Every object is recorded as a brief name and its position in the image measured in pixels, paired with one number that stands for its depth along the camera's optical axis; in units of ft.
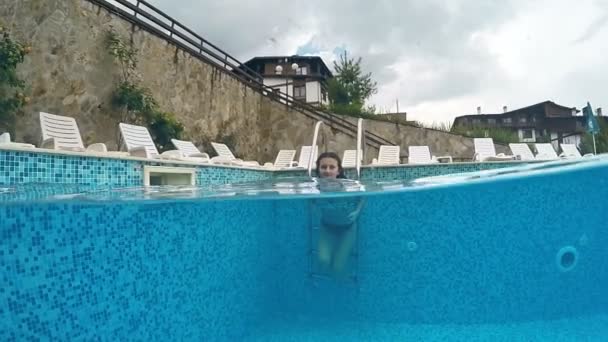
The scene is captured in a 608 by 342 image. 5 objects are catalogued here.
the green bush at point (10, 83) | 22.59
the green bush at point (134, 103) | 31.89
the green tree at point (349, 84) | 79.77
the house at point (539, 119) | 151.53
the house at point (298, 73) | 109.50
